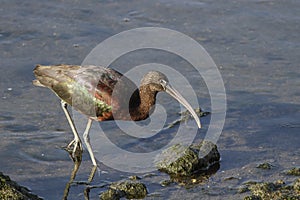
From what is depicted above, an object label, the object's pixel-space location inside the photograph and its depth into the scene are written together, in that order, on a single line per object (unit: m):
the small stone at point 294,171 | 14.68
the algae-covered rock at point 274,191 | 13.40
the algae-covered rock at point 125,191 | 13.58
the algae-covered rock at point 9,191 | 12.12
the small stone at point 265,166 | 15.13
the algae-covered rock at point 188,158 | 14.66
